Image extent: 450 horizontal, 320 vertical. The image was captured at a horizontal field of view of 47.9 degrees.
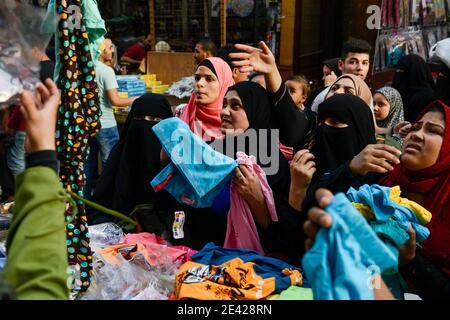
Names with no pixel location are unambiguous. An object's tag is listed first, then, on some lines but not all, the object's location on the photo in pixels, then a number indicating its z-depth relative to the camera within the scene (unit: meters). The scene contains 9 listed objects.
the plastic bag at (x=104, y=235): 2.89
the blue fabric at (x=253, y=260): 2.24
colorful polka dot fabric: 2.31
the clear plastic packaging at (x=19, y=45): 1.50
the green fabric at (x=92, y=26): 2.34
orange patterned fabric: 2.12
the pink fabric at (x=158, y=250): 2.63
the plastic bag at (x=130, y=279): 2.28
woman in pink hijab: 3.60
